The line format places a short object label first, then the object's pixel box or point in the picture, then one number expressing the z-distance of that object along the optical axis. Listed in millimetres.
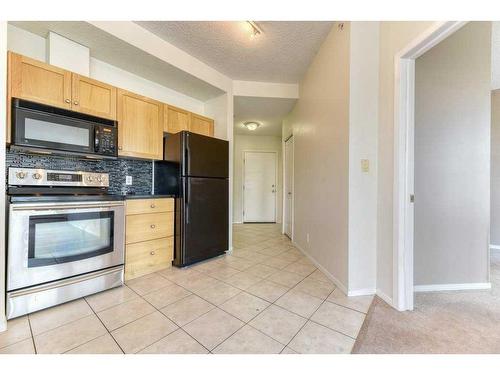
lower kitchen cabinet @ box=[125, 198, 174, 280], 2141
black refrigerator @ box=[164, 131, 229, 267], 2439
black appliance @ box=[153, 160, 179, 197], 2543
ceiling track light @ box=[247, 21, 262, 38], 2007
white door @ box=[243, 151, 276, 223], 5797
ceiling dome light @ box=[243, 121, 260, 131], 4660
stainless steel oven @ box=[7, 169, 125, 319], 1463
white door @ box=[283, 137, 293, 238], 3965
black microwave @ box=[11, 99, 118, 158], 1600
